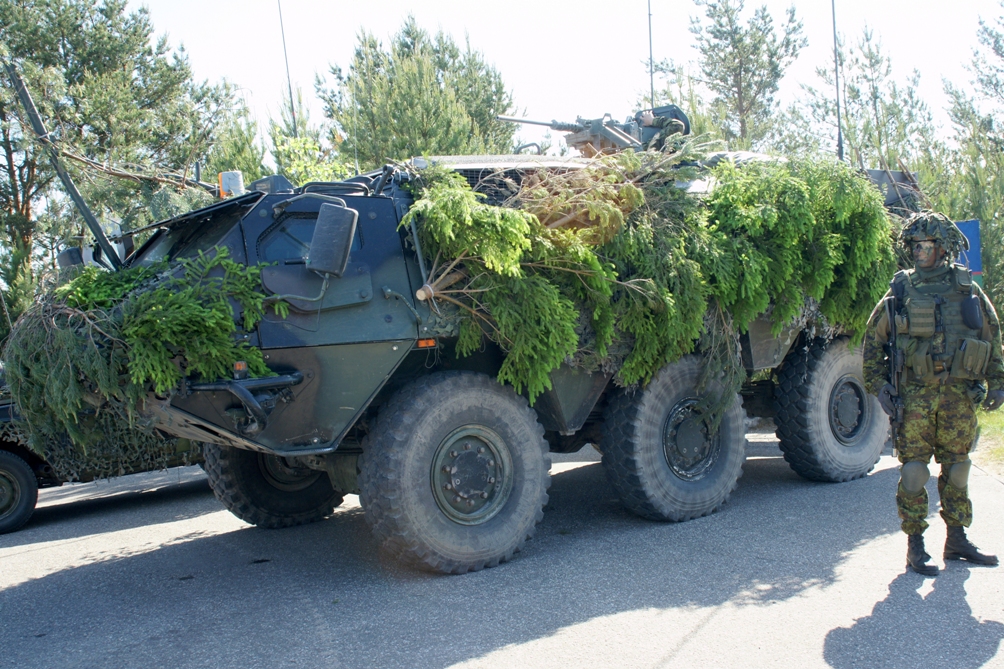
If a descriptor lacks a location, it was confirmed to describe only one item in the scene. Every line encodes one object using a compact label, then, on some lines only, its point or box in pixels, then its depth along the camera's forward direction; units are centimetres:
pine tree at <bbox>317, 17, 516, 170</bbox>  1340
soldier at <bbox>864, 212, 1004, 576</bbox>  486
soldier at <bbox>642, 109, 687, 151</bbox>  840
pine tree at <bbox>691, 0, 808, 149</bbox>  2408
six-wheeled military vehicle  495
